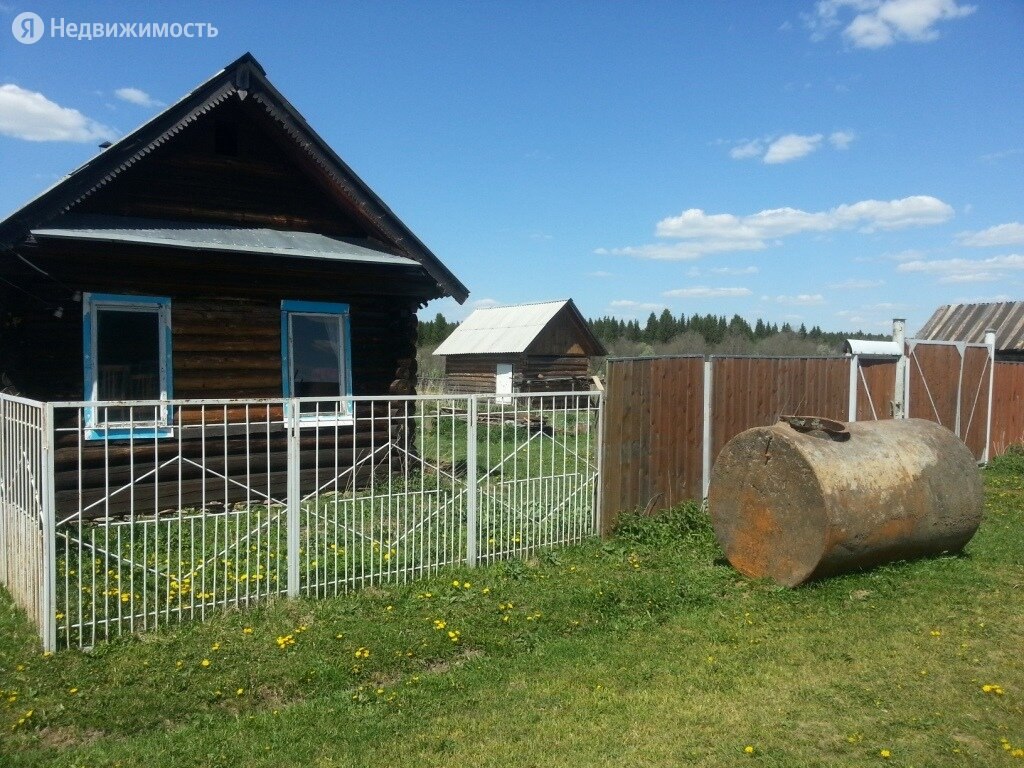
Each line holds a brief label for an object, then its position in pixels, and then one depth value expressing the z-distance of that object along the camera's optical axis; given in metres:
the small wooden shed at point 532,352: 31.55
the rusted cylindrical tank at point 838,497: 6.77
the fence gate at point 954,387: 13.44
